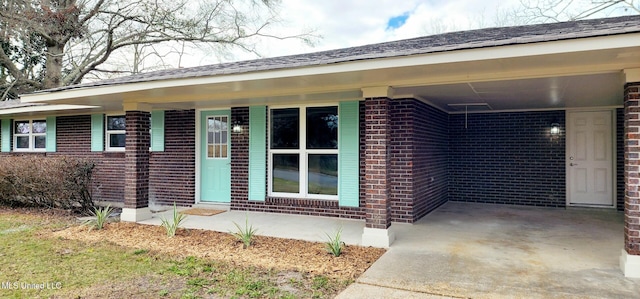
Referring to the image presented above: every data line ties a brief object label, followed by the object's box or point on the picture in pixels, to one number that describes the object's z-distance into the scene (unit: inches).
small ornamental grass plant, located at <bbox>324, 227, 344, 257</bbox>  193.0
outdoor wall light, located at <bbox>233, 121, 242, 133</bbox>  320.2
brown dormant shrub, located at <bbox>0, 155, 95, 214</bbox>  309.3
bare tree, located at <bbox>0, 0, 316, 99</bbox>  613.3
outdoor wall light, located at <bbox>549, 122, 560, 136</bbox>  343.3
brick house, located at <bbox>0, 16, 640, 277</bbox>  169.3
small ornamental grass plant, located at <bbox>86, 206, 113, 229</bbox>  260.7
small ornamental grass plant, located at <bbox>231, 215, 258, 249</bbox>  215.3
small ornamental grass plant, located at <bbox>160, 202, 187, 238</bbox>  238.5
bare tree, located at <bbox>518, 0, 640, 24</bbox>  535.2
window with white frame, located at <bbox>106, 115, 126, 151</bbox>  387.2
